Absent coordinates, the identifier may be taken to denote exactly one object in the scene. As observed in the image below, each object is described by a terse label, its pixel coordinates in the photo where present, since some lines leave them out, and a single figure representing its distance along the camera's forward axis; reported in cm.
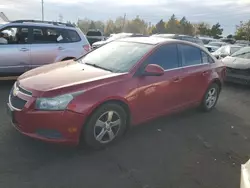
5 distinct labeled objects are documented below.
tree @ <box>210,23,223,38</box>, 5056
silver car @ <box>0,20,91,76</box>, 484
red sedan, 246
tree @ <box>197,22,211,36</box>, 5102
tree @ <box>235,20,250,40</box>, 3892
